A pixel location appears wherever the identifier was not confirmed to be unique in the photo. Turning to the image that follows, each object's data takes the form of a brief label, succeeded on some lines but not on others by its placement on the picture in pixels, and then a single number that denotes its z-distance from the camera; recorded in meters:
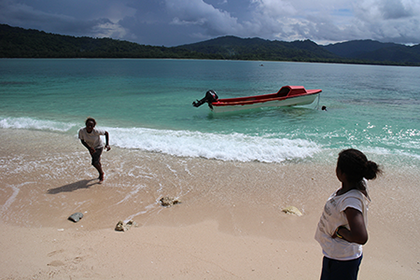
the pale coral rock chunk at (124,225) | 4.27
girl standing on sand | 1.77
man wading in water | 5.58
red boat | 15.94
